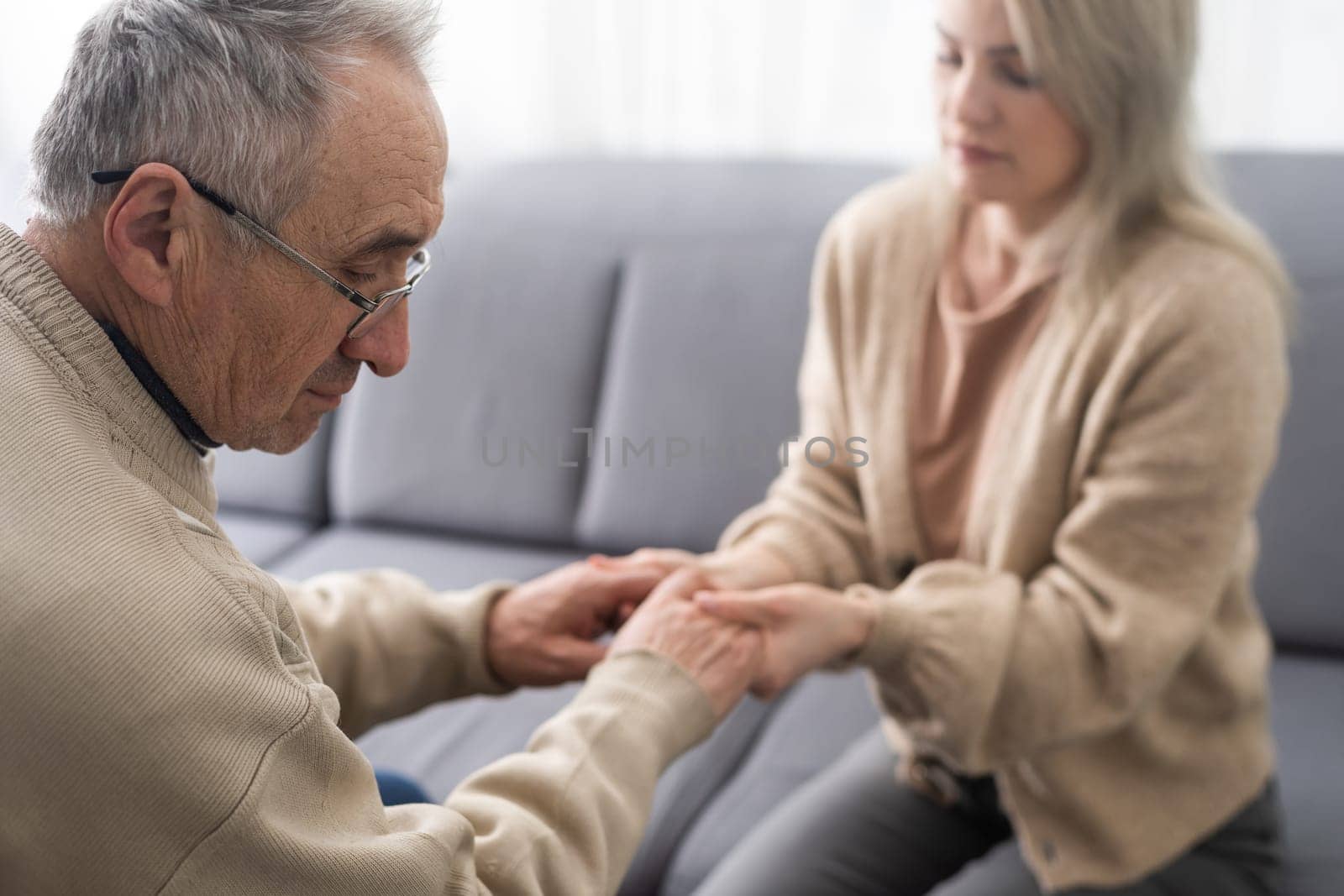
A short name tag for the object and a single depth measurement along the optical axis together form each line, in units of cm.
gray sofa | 179
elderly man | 72
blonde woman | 122
